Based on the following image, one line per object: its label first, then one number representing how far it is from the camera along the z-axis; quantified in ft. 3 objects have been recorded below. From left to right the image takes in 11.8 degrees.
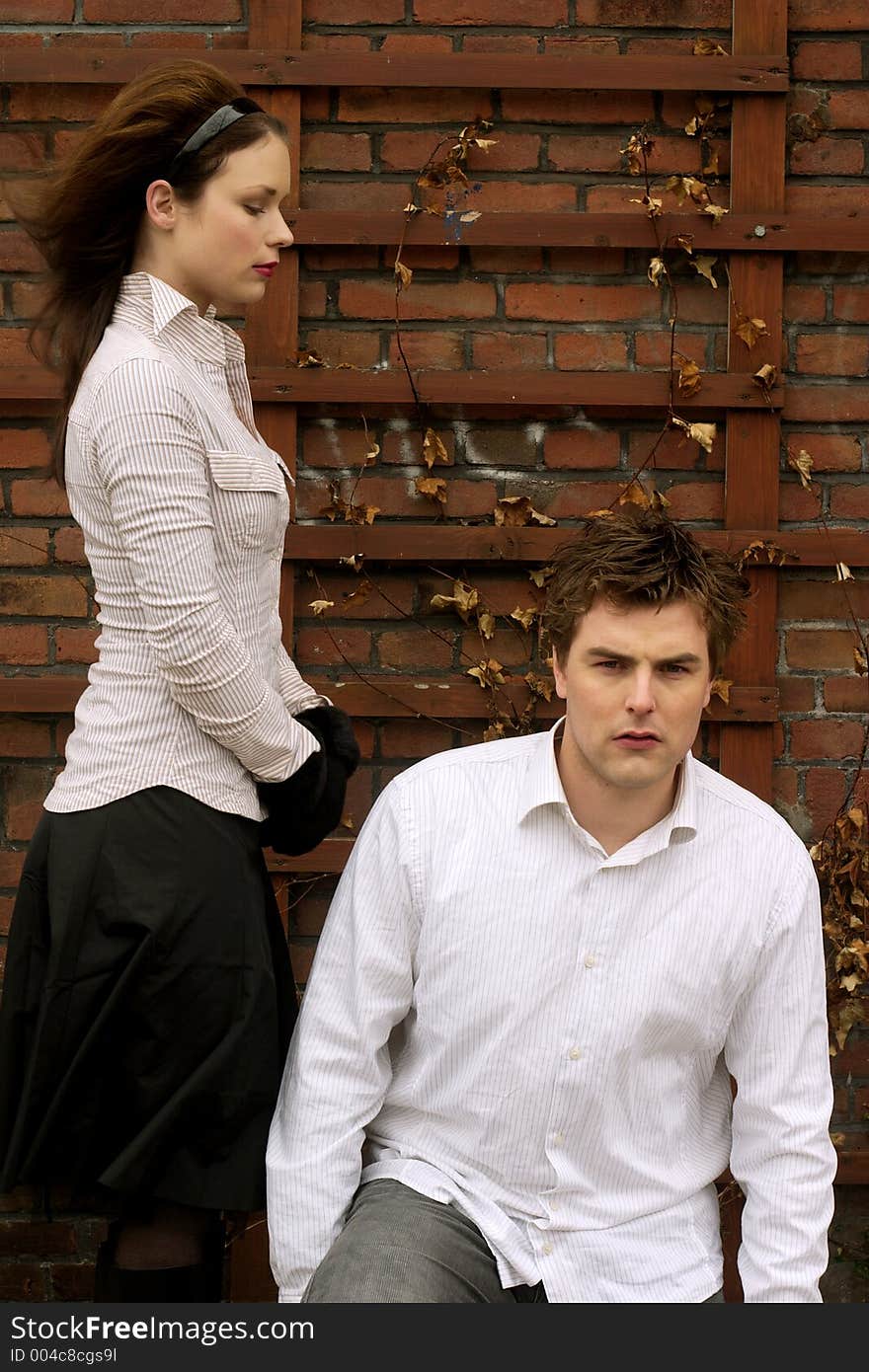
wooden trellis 19.39
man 17.29
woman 17.33
